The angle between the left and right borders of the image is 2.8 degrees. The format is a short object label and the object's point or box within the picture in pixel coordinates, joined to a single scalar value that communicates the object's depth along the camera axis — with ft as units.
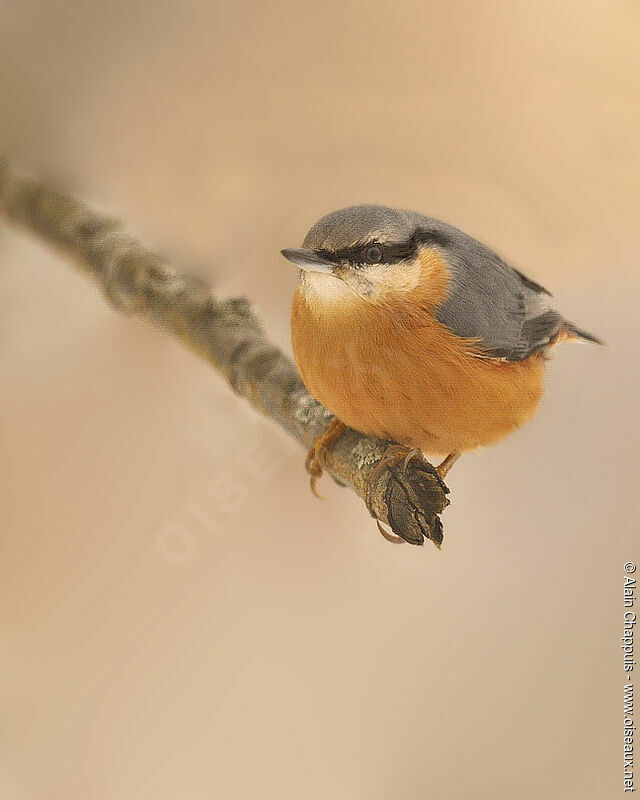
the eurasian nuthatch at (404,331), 12.14
